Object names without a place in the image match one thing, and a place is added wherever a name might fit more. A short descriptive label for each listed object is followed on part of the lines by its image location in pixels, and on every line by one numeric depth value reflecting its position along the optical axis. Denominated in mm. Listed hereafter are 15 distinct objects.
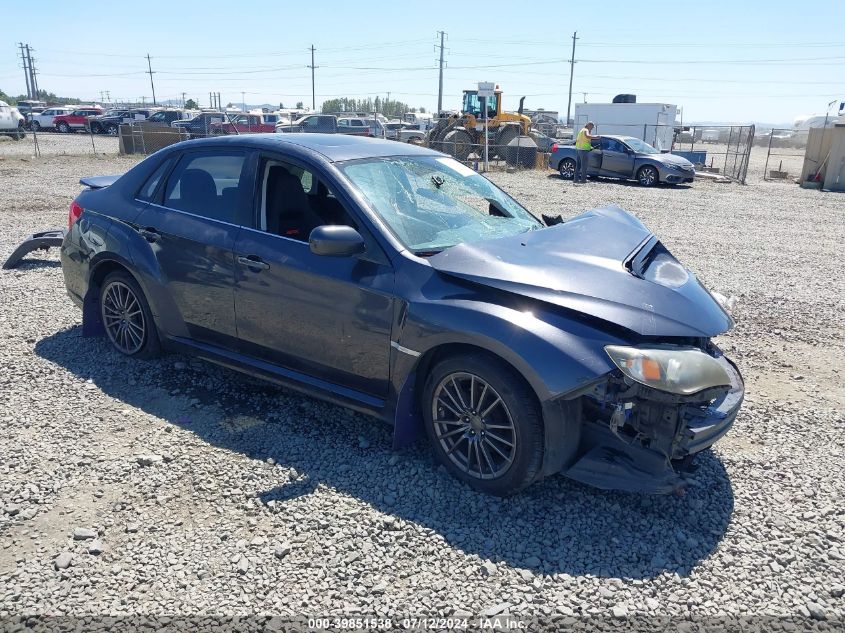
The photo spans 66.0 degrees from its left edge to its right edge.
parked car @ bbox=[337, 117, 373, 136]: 30561
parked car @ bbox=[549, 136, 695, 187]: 19516
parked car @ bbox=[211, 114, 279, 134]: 32500
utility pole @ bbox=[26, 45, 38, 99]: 85944
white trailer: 30500
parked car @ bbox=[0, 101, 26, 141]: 34250
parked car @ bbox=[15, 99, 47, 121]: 46188
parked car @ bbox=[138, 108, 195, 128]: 34875
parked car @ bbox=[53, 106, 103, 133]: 43594
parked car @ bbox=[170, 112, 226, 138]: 32406
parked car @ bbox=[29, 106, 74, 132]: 44281
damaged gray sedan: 3082
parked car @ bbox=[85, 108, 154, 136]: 41062
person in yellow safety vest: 19859
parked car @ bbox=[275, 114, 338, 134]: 28594
